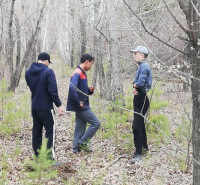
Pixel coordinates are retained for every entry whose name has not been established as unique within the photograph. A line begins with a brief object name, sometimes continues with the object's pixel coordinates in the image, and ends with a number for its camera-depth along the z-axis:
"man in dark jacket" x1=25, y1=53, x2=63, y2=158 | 5.03
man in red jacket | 5.48
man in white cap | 5.05
